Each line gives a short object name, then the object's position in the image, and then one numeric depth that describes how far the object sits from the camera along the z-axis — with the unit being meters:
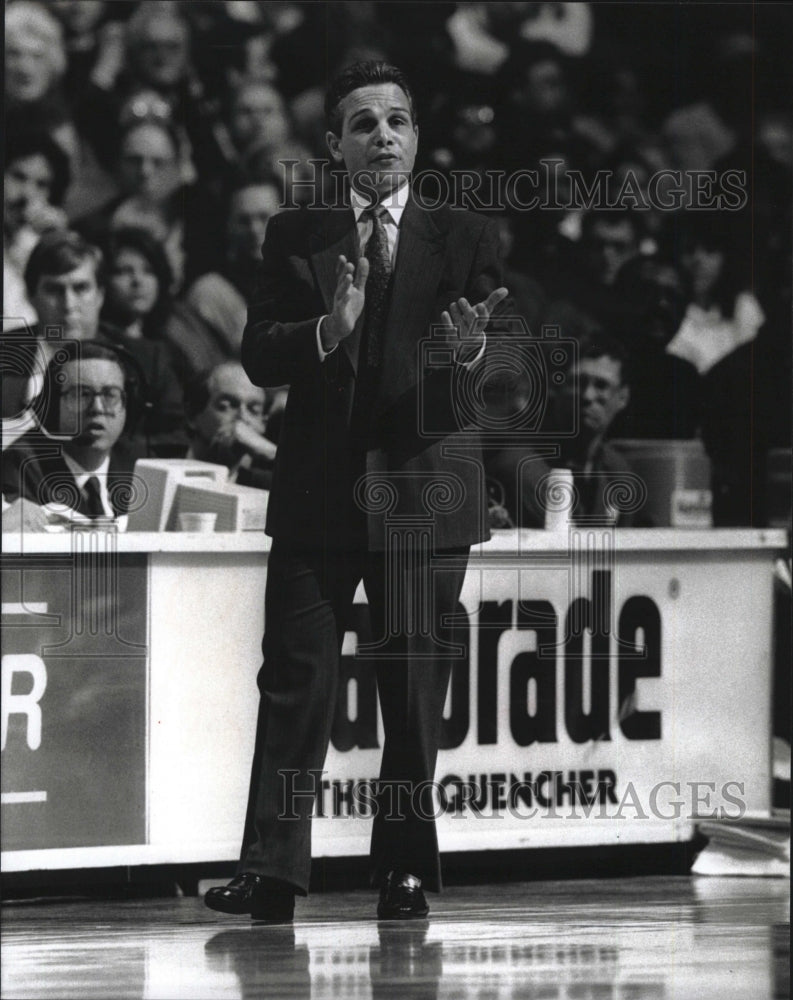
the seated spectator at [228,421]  9.46
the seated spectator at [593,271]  9.73
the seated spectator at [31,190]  10.48
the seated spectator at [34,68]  10.40
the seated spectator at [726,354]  9.59
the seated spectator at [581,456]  8.84
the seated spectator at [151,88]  10.45
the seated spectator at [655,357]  9.49
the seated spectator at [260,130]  10.28
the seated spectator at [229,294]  10.16
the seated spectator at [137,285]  10.12
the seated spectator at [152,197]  10.64
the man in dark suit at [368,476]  7.12
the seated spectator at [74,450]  8.42
